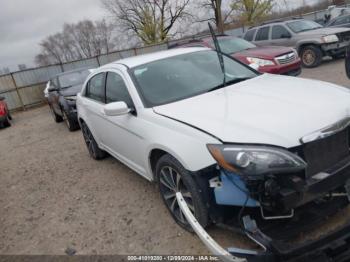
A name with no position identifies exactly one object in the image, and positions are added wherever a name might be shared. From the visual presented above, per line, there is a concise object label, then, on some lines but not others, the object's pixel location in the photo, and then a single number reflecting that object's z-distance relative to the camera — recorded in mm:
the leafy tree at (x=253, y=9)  35734
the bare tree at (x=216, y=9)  30000
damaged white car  2260
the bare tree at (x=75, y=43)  59731
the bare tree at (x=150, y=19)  41531
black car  8609
